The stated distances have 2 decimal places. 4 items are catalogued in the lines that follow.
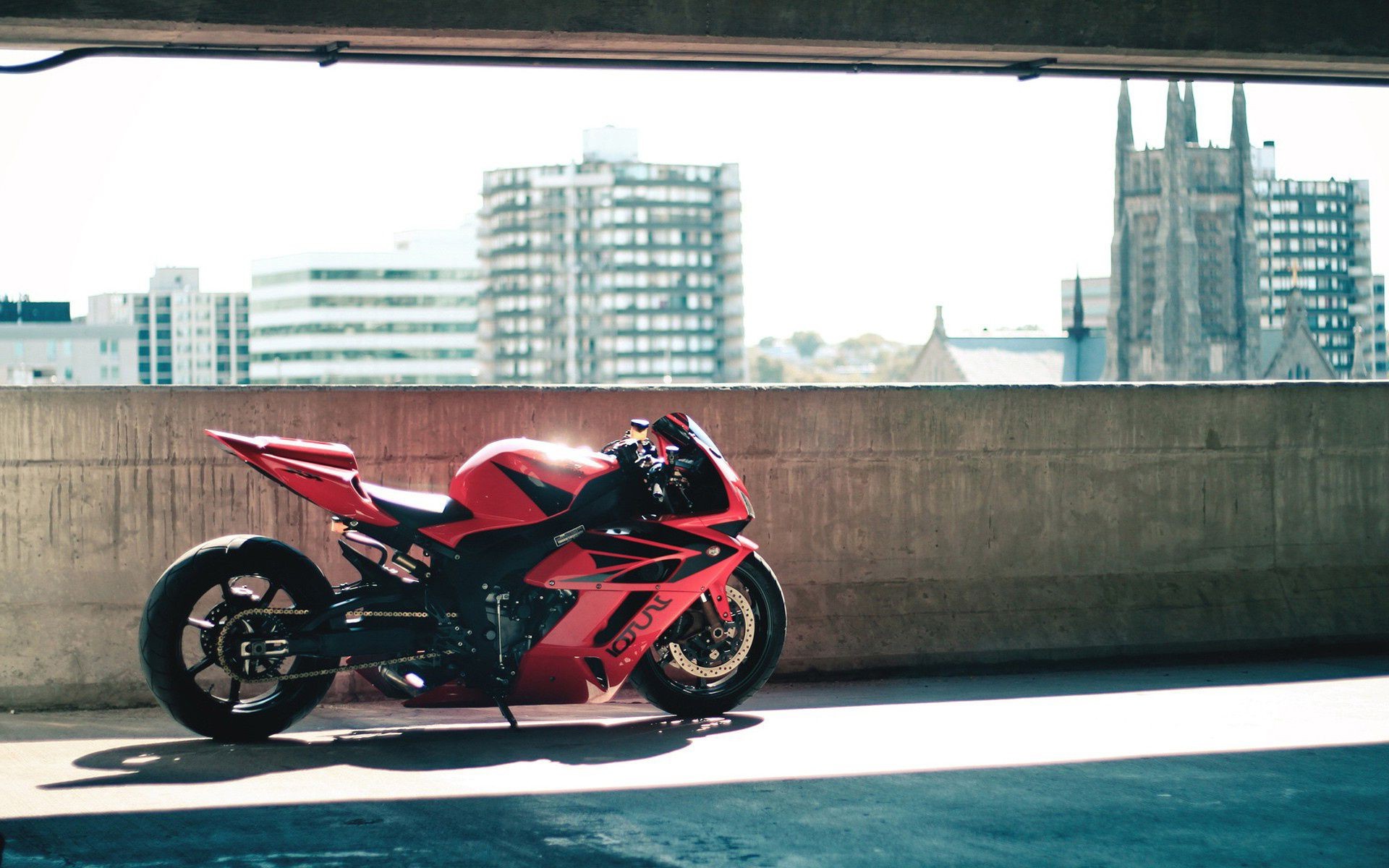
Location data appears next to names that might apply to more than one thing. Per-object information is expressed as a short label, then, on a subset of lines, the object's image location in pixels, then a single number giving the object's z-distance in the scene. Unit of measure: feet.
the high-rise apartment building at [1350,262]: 618.03
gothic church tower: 384.88
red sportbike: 20.57
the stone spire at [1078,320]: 430.61
